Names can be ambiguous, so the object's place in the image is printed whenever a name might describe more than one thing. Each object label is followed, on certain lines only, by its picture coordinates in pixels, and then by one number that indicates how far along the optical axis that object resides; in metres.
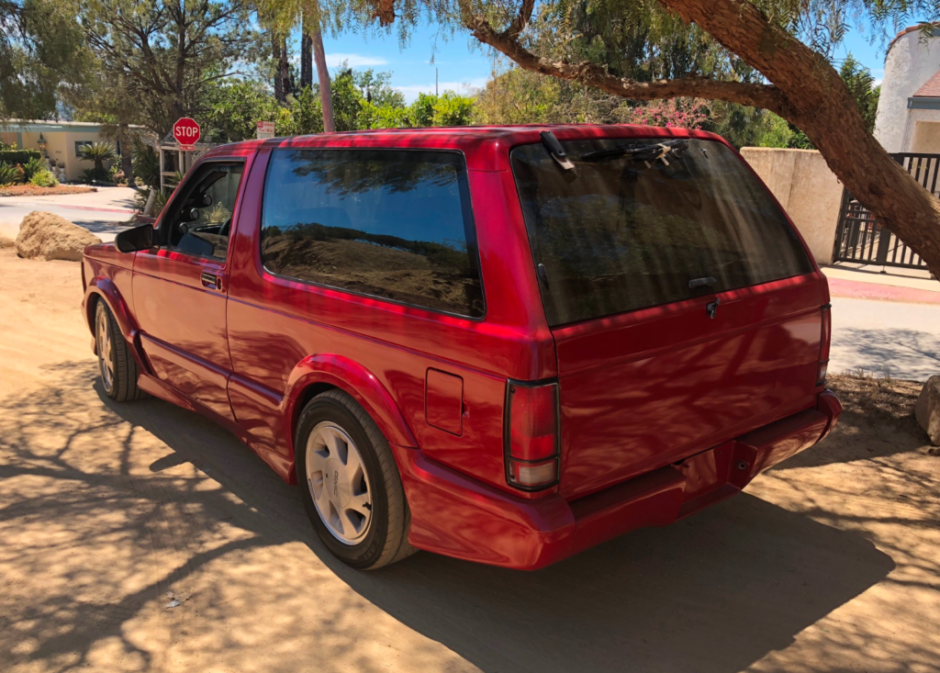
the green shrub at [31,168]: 40.75
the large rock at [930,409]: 4.97
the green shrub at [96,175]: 45.84
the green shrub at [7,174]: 37.72
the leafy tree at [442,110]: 25.36
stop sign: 16.48
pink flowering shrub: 15.95
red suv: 2.84
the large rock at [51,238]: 12.56
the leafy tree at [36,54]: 17.02
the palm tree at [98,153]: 46.47
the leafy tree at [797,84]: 4.66
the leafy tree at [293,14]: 6.96
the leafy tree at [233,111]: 28.52
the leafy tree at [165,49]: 24.19
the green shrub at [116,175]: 46.22
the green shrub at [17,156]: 42.41
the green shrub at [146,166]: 23.86
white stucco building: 15.53
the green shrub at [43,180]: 39.00
